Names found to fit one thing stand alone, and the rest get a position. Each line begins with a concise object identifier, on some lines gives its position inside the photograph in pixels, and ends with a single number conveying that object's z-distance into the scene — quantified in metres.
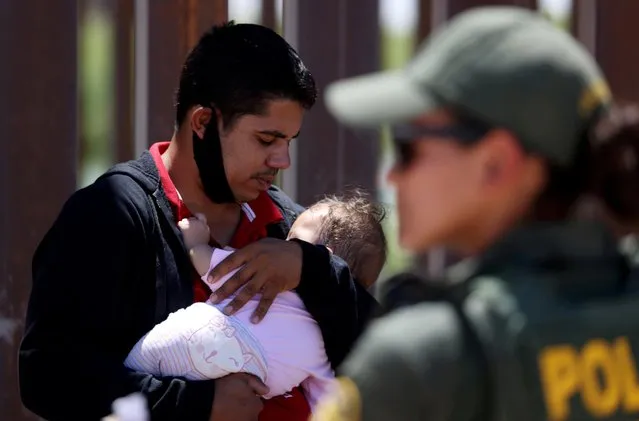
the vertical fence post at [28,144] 8.69
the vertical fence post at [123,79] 8.94
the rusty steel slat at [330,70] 9.23
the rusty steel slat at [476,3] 9.44
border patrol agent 3.25
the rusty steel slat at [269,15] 9.20
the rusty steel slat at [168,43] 8.96
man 5.96
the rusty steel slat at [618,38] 9.55
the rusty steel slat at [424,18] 9.45
